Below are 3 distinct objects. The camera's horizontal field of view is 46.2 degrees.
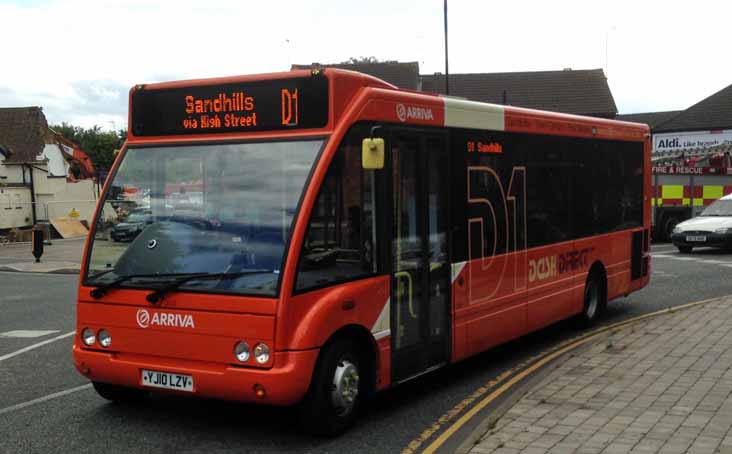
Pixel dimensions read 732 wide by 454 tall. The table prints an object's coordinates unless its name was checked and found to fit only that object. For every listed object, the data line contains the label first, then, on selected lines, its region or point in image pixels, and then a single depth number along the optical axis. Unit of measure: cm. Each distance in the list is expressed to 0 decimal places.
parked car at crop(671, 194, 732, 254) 2252
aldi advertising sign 5050
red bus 605
